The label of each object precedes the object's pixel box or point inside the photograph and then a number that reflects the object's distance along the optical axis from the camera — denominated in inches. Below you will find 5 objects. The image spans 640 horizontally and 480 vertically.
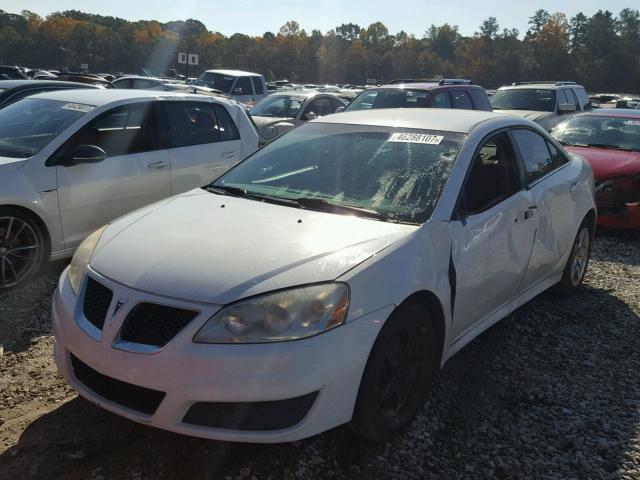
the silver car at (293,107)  475.8
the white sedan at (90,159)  189.3
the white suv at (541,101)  499.5
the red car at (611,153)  275.1
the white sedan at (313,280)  95.6
